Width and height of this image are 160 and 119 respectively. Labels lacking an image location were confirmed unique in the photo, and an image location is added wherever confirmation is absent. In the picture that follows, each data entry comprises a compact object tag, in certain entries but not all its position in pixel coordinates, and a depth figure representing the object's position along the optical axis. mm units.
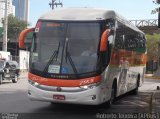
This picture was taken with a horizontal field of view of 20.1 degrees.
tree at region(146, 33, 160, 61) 78769
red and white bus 13336
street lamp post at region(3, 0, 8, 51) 50031
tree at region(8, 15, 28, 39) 108181
